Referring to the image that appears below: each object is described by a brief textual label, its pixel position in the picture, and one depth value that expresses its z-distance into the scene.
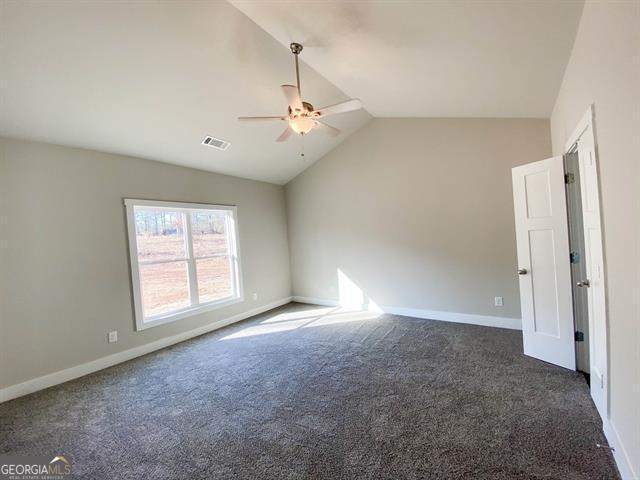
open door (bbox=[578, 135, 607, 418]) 1.99
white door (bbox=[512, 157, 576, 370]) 2.88
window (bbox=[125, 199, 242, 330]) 4.05
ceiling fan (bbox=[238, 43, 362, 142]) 2.52
